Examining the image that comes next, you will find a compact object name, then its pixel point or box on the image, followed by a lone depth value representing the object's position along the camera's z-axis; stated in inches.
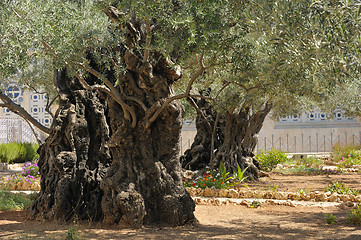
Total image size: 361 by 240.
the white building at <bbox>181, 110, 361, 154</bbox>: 1072.2
